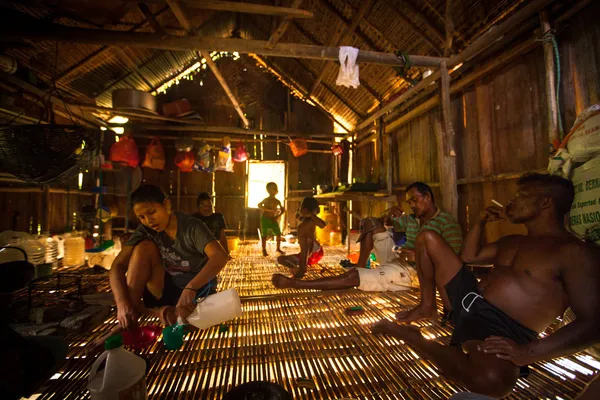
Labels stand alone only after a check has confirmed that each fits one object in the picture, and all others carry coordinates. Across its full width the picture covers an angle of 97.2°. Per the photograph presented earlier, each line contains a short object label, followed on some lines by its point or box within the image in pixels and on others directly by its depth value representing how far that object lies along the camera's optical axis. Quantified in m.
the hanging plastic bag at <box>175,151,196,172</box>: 7.80
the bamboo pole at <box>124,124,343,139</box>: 7.65
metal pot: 6.03
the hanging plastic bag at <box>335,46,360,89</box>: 3.84
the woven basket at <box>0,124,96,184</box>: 2.56
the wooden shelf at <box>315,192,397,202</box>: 5.57
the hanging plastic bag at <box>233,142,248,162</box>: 8.20
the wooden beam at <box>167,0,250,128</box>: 3.19
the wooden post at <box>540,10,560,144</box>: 2.56
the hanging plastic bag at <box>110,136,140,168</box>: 6.71
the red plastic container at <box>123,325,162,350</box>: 2.07
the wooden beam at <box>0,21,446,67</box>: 3.33
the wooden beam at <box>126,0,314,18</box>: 3.31
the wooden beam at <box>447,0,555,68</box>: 2.68
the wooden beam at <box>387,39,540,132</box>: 2.95
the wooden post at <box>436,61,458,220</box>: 3.81
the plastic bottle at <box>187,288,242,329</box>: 2.14
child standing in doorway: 6.60
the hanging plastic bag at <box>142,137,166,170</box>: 7.48
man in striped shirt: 3.01
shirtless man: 1.45
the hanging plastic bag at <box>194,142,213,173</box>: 7.82
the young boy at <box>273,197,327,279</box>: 4.45
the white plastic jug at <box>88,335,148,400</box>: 1.20
